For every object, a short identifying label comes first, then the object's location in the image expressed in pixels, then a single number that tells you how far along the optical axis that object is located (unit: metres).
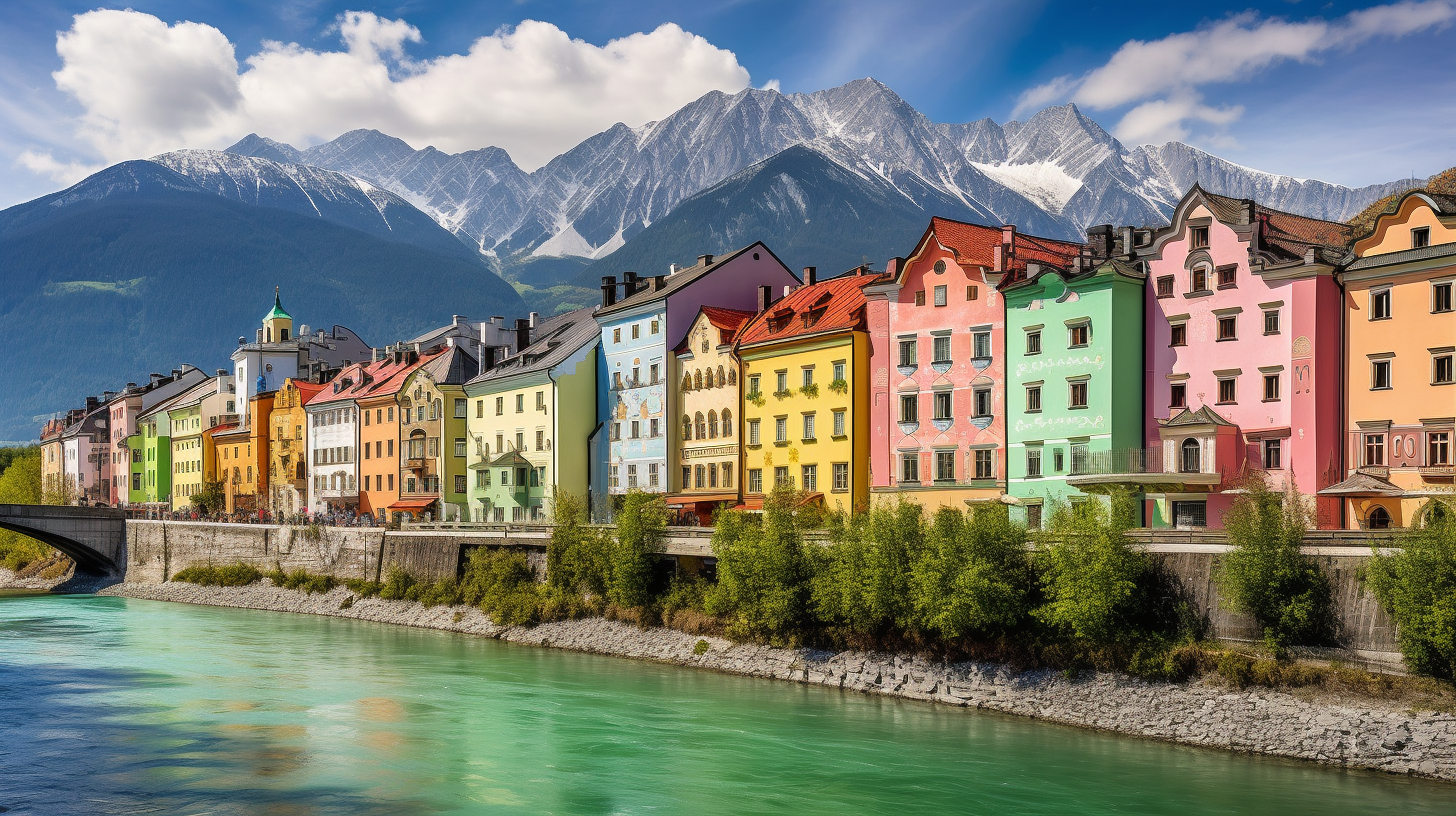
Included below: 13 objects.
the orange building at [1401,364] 42.69
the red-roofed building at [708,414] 71.12
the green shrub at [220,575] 90.25
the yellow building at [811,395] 63.72
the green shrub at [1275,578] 36.38
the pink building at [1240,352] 45.75
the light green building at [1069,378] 51.94
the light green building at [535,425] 81.31
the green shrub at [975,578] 42.69
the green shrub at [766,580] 50.19
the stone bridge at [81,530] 97.19
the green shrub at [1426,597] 32.88
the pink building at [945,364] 57.69
